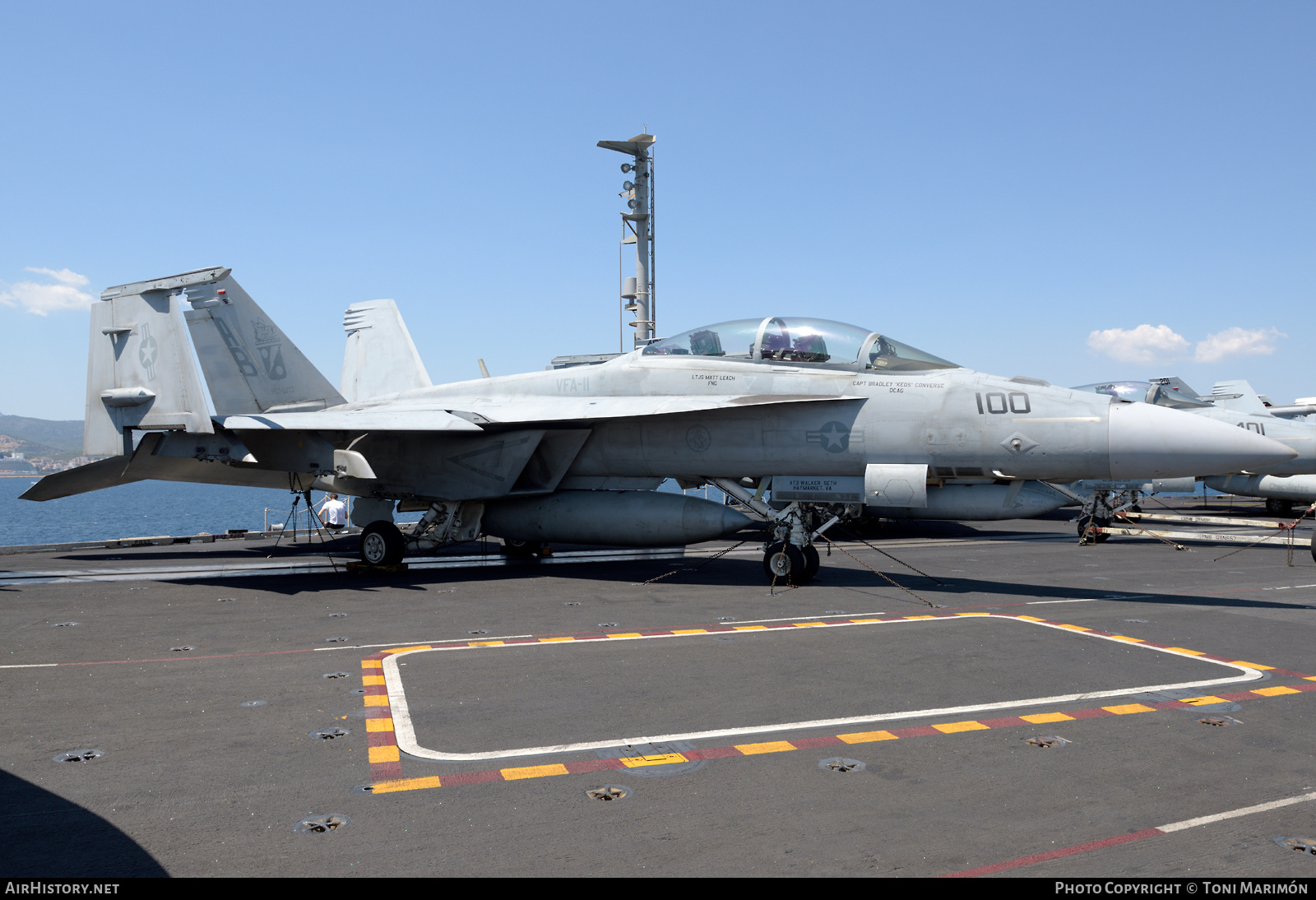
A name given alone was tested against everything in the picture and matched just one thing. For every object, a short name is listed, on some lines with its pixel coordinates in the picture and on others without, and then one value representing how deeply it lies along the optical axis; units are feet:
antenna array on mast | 91.66
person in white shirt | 75.31
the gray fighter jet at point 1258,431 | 64.54
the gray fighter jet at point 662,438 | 31.22
